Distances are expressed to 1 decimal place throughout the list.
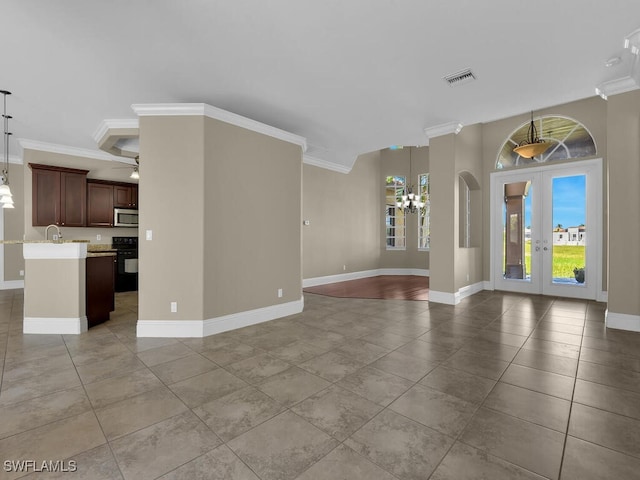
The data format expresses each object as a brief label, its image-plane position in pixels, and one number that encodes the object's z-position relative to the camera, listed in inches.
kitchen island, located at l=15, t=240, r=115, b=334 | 153.8
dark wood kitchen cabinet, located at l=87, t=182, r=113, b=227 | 258.7
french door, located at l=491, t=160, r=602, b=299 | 223.3
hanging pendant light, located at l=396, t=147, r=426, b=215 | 331.3
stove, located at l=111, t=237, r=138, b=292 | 266.5
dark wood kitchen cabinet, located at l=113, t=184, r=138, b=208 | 271.3
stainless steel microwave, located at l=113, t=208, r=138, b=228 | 269.7
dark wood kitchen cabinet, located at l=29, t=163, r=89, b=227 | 240.4
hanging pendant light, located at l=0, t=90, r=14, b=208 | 171.8
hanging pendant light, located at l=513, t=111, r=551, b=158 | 199.9
